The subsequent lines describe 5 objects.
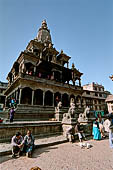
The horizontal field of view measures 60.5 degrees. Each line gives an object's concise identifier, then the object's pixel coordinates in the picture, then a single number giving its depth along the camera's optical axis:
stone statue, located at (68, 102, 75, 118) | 9.58
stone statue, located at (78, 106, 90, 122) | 11.67
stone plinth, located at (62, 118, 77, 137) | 8.94
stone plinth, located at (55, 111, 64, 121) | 13.62
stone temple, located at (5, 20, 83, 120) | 16.08
